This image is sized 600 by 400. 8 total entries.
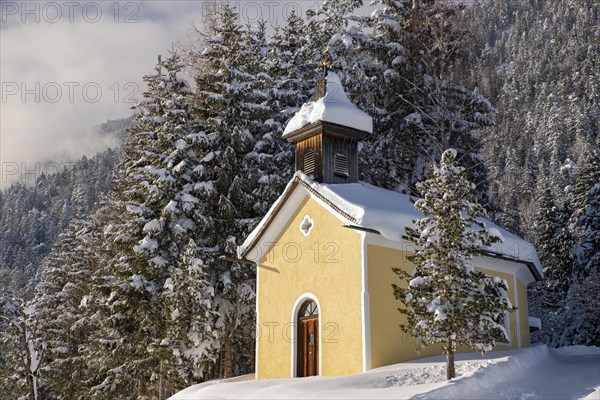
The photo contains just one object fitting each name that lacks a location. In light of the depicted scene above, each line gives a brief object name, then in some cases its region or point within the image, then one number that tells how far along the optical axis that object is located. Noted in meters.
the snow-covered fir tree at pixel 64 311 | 32.22
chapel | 16.72
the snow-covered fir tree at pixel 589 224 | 32.41
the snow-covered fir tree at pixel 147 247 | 23.69
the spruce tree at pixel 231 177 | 23.17
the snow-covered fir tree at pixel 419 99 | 28.23
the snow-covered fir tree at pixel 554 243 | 36.84
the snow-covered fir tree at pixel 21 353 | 30.94
